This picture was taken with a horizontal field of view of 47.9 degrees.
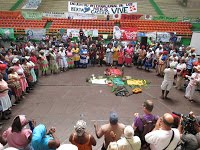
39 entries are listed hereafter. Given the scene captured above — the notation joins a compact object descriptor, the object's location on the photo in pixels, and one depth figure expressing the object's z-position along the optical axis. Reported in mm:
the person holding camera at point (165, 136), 3686
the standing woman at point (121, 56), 12875
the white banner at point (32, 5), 19688
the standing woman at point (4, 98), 6422
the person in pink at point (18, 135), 3785
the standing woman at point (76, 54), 12047
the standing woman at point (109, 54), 12688
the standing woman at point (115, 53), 12820
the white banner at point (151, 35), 17355
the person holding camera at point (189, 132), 3715
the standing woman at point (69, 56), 11793
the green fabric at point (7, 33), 16844
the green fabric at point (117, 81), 10047
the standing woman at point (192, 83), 8391
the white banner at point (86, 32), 17031
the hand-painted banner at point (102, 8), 17438
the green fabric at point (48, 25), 18497
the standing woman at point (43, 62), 10439
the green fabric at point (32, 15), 18297
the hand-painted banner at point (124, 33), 16469
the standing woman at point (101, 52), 12914
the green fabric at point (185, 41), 18325
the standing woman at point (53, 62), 11000
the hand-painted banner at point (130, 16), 18906
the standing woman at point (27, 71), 8500
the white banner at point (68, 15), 18453
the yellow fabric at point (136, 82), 10227
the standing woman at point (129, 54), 12820
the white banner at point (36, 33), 17125
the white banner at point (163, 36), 17609
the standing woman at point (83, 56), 12281
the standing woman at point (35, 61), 9598
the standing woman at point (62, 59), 11438
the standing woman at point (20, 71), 7842
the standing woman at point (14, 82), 7383
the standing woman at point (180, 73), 9536
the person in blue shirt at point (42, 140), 3564
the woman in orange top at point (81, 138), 3670
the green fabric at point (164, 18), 19531
